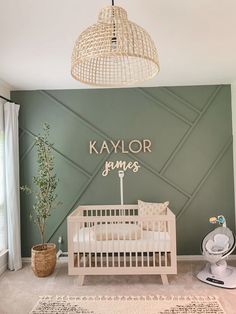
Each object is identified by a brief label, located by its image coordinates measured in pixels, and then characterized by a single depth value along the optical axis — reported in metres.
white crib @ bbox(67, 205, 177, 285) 3.34
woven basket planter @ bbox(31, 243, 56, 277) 3.62
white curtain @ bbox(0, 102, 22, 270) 3.89
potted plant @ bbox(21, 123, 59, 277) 3.63
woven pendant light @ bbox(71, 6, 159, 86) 1.48
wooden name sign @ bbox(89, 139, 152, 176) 4.25
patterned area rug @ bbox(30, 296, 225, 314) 2.78
